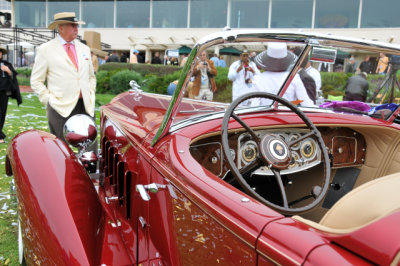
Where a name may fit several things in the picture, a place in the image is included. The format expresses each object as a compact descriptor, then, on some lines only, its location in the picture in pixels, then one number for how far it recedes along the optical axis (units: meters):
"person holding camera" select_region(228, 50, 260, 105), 3.22
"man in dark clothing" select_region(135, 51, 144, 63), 17.89
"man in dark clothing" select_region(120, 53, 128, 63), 18.68
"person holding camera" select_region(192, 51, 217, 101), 2.61
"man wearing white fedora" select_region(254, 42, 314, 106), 3.26
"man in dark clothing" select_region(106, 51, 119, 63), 16.94
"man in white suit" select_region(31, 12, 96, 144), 3.98
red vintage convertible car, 1.02
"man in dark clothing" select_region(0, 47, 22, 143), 6.53
